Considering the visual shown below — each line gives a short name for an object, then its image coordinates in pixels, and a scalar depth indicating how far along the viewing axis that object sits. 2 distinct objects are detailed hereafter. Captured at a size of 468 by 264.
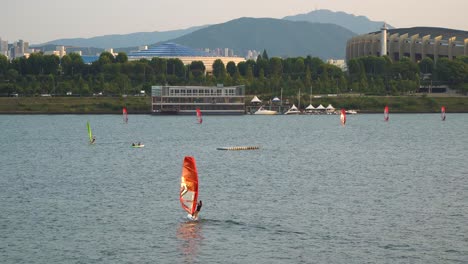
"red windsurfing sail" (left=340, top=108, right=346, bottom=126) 188.25
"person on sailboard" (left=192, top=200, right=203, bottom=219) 66.81
